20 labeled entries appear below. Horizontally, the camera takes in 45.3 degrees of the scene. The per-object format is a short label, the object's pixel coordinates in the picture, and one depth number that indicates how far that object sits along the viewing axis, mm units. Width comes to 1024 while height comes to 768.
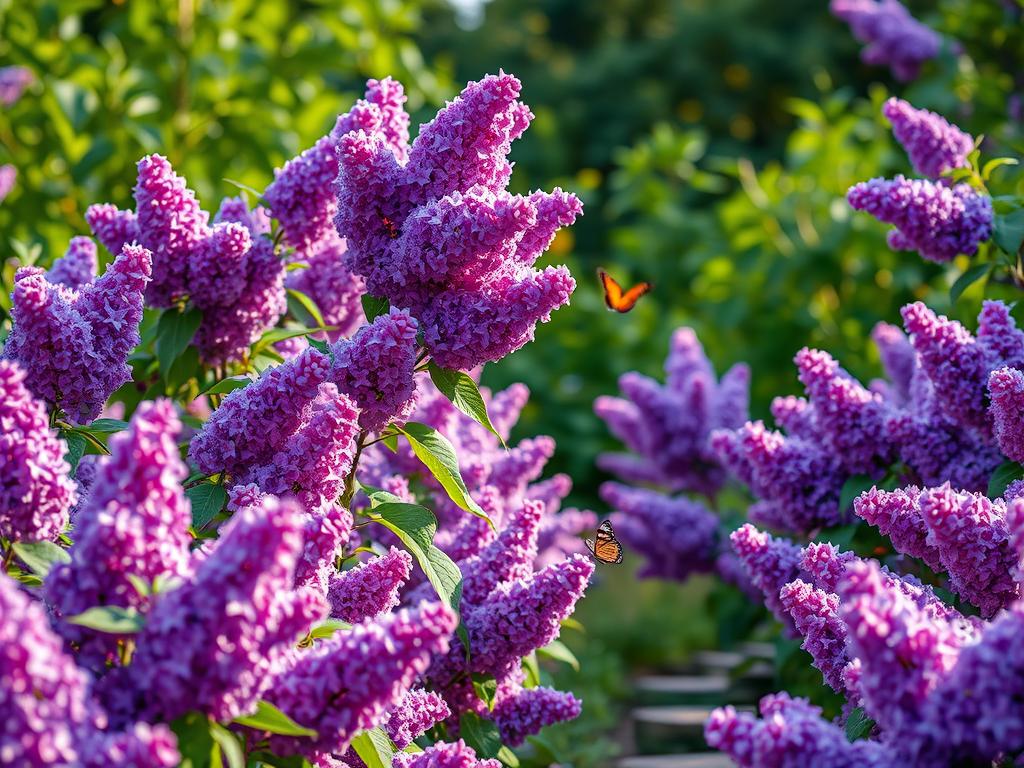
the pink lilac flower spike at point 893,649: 1608
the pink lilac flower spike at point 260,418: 2156
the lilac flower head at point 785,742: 1636
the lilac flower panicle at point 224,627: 1551
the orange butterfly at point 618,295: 3670
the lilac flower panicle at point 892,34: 6043
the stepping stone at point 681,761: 4613
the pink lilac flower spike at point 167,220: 2498
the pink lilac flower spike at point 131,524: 1624
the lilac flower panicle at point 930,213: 2723
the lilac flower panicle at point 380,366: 2199
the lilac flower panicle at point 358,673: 1690
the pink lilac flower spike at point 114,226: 2662
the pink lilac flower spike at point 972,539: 2051
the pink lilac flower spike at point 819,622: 2123
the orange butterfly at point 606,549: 2934
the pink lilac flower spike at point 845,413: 2846
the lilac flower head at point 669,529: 4535
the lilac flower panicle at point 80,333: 2184
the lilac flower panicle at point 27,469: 1824
